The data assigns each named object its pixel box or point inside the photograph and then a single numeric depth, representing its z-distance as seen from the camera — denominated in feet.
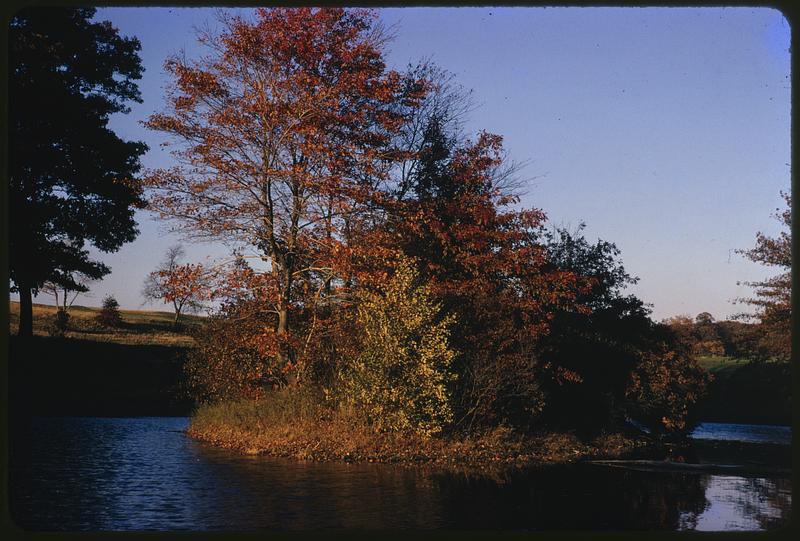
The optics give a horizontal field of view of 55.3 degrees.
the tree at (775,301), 132.36
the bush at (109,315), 189.13
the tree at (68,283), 106.63
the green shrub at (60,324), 152.56
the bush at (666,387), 99.76
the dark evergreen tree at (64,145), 94.89
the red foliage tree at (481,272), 77.61
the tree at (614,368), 95.20
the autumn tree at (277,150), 75.97
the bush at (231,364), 78.43
